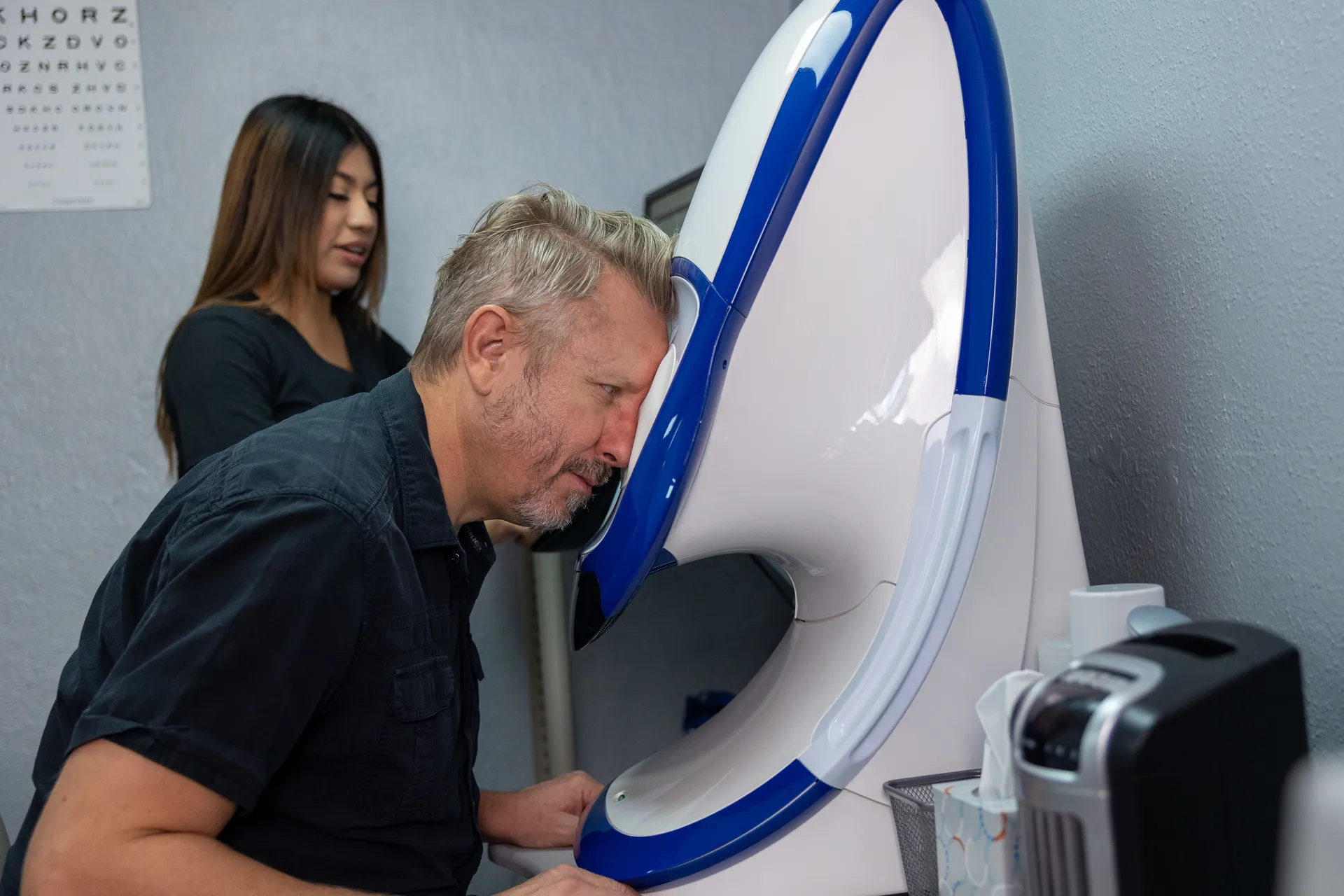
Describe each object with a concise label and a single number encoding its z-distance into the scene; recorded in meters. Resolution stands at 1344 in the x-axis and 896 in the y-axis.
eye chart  1.75
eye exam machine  0.73
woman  1.47
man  0.69
